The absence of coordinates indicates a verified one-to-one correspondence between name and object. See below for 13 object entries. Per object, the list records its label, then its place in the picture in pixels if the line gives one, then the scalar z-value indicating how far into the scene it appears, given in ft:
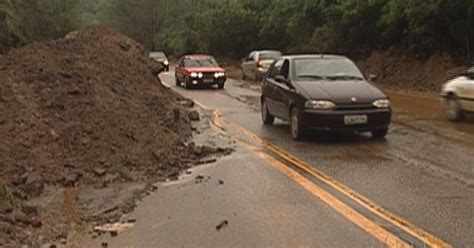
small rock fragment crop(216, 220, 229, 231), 23.48
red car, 103.35
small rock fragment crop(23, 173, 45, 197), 29.49
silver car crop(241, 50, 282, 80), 121.43
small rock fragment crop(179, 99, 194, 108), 69.41
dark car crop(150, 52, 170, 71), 171.73
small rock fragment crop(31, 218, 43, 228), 24.18
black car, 42.32
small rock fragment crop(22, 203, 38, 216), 25.88
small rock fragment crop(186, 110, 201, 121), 56.40
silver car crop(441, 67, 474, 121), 50.88
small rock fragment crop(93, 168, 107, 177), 33.05
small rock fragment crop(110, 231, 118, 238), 23.06
